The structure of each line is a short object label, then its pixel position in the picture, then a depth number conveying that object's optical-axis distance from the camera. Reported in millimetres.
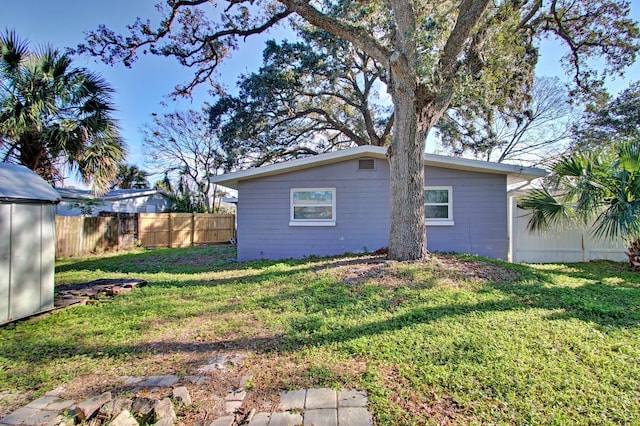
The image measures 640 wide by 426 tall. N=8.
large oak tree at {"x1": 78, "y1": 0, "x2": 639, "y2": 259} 5953
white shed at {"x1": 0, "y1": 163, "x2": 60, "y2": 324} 3969
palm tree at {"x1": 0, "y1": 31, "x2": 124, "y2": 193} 7617
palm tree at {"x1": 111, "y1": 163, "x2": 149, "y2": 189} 25344
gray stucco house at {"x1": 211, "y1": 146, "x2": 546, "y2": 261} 8492
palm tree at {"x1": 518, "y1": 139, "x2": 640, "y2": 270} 5934
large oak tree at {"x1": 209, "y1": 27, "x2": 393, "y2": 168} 13172
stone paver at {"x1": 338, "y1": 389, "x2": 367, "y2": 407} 2301
